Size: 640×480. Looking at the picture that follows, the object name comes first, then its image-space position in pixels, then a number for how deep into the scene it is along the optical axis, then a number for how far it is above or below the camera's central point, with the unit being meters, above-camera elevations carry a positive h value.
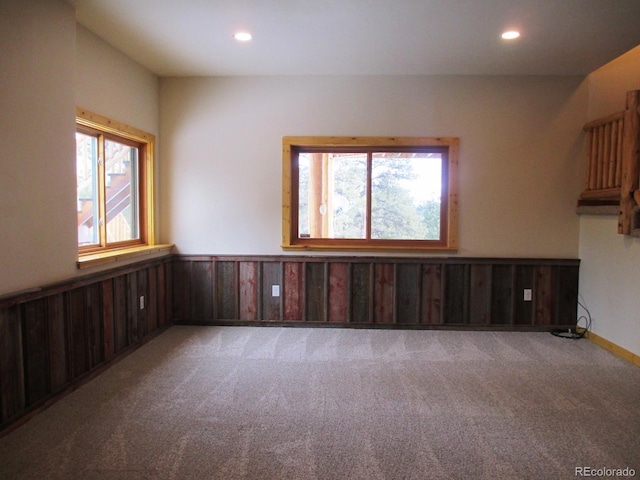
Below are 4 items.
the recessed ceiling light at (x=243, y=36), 3.58 +1.58
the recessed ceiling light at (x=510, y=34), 3.49 +1.57
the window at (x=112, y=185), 3.62 +0.32
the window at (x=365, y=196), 4.79 +0.27
